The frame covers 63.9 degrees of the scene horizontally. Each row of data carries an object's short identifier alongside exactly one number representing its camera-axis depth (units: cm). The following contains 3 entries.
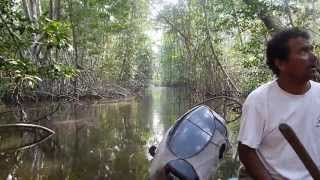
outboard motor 158
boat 445
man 97
